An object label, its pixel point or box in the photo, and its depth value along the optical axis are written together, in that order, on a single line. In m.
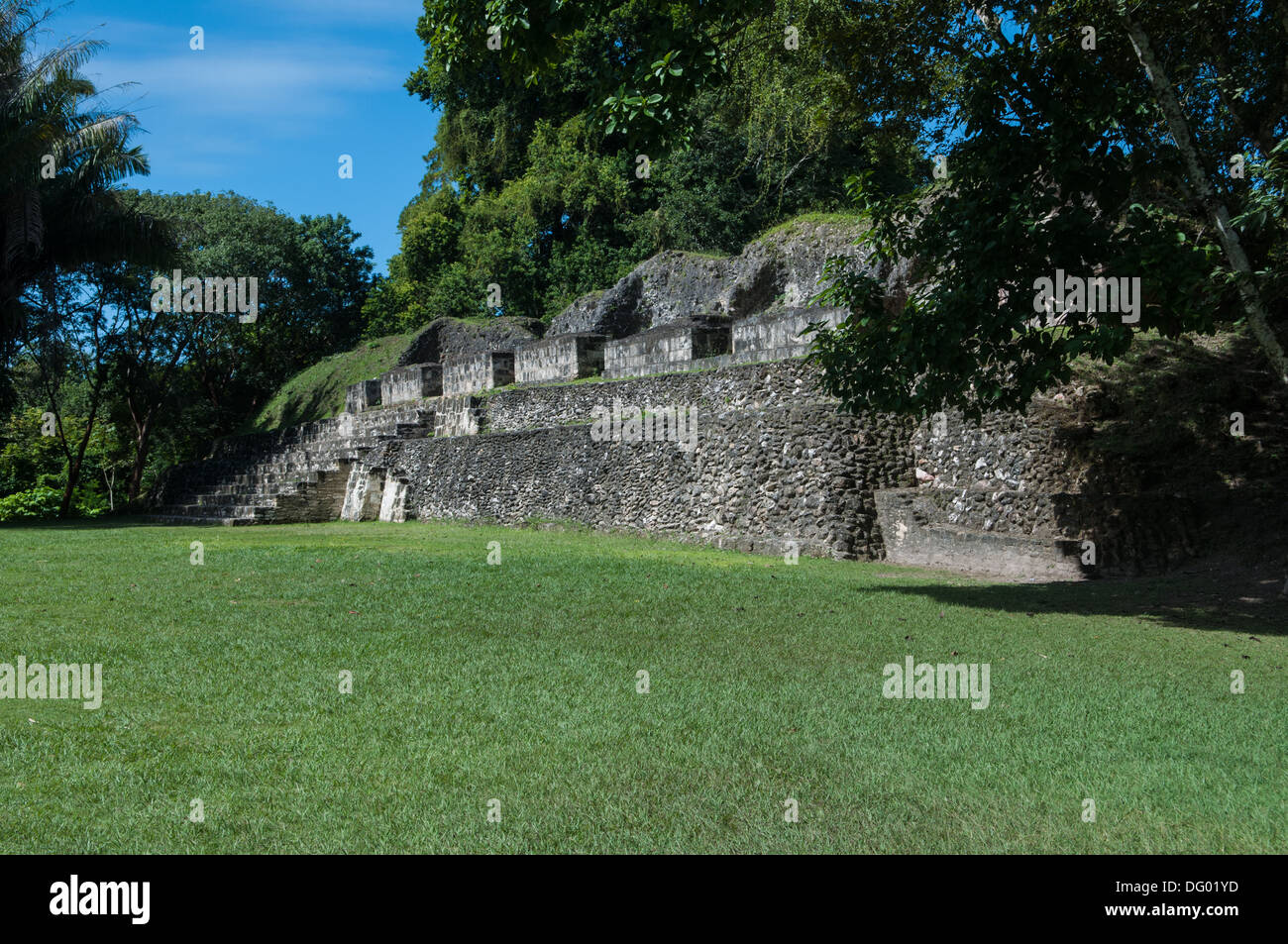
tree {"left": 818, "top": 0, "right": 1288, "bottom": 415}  8.84
